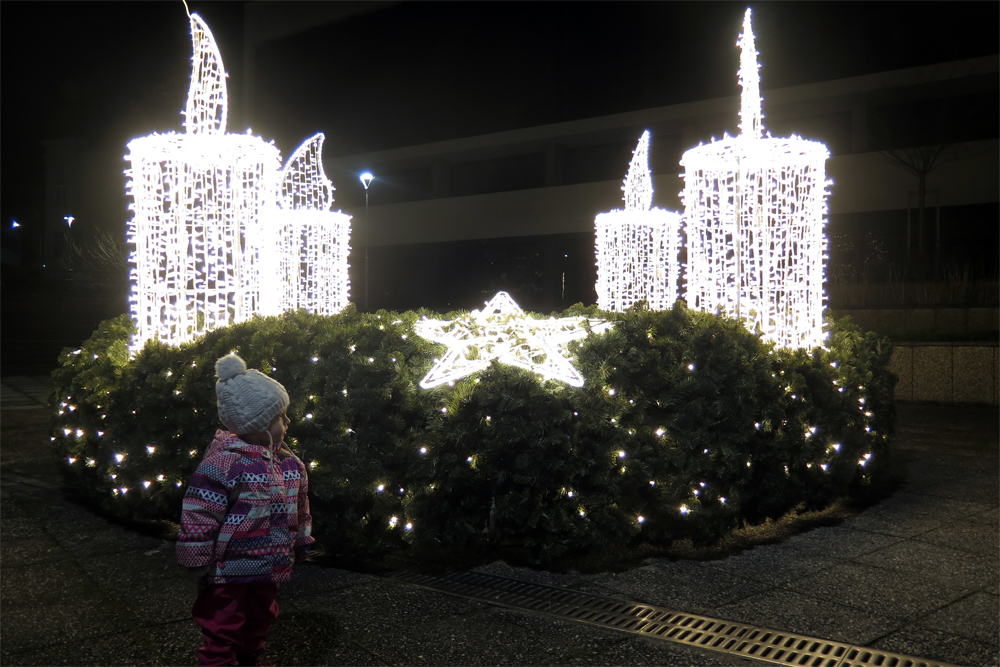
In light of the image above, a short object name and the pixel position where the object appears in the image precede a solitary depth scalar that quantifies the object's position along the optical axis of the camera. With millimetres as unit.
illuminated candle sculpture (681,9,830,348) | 6973
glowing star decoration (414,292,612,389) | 5562
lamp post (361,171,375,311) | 31562
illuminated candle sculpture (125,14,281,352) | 6789
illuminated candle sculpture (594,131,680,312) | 12594
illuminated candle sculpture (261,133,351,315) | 12664
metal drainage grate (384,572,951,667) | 3752
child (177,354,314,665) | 2951
